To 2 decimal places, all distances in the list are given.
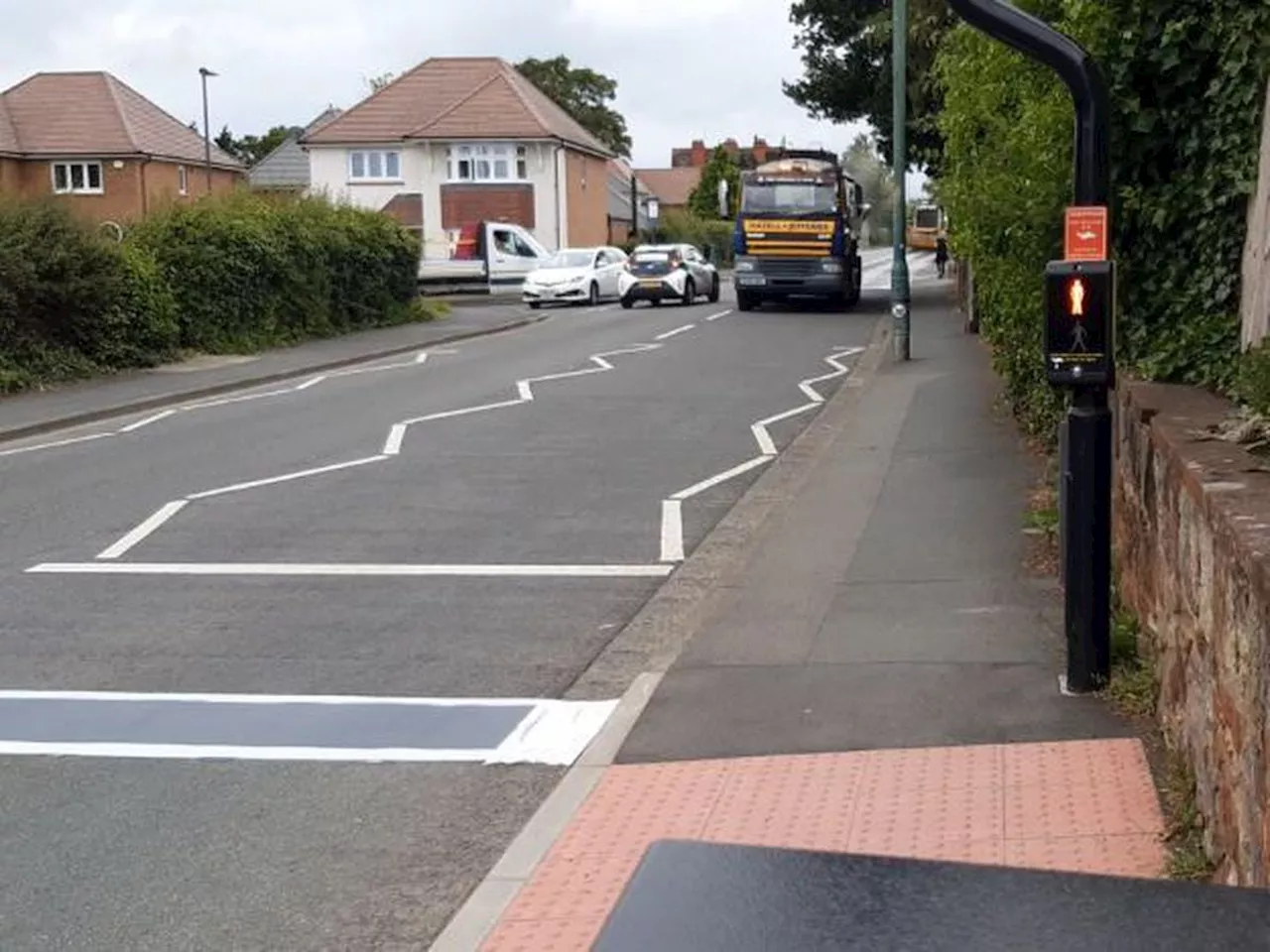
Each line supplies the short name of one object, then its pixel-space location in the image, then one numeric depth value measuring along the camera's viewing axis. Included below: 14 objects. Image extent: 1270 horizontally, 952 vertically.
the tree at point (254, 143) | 121.44
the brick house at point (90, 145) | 58.69
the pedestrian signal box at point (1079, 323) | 6.20
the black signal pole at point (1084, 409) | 6.44
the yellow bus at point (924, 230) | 80.47
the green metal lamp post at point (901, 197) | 23.64
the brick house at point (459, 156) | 68.12
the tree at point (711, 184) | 103.81
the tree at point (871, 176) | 76.48
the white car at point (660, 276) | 42.47
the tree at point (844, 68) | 42.16
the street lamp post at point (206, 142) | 61.08
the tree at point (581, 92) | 104.19
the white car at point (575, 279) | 44.12
